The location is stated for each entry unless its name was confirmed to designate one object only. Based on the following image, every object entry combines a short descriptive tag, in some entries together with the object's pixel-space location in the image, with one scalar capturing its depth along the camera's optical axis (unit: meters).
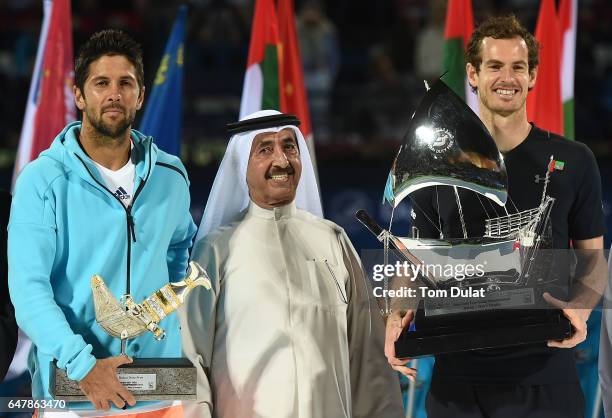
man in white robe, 6.84
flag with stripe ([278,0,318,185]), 10.55
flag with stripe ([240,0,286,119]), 10.17
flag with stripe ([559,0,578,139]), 10.73
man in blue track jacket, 6.33
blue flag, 10.29
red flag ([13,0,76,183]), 10.03
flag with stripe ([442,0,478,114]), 9.80
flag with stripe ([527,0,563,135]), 9.40
